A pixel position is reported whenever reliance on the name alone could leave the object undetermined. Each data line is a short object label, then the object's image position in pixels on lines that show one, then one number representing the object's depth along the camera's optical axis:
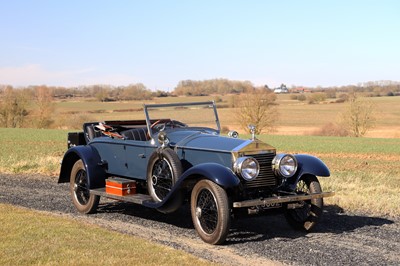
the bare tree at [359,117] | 52.38
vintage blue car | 6.76
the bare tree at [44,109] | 61.12
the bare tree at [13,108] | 59.94
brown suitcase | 8.09
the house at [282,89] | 131.88
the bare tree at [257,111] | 53.44
